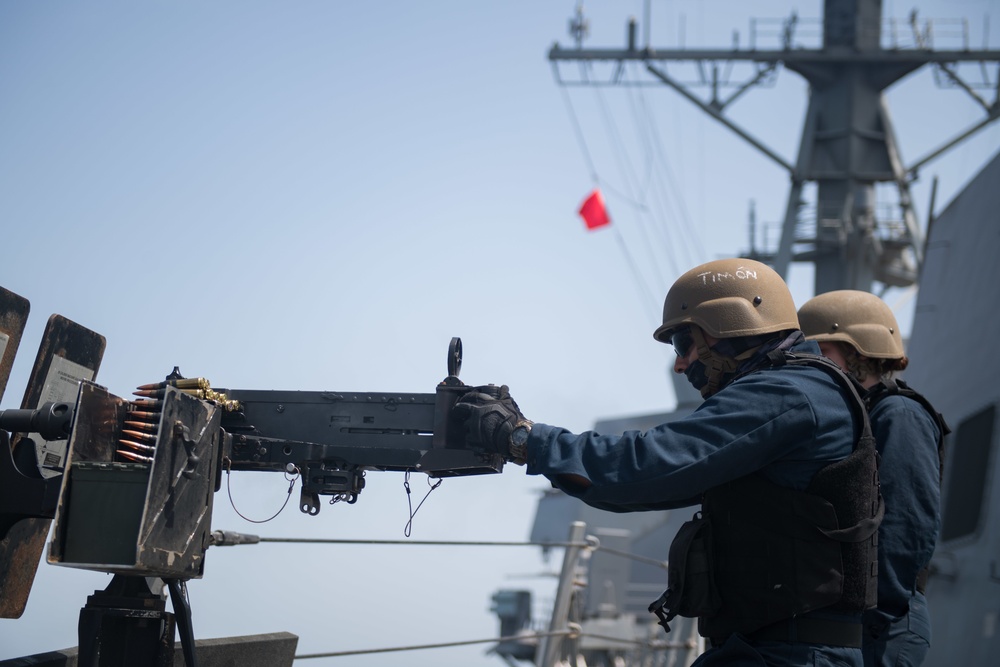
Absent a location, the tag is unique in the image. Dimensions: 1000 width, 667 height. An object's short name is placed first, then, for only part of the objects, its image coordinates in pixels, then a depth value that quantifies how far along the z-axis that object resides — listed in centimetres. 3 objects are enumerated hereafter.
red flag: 1520
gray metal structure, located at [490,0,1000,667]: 1555
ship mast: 1594
